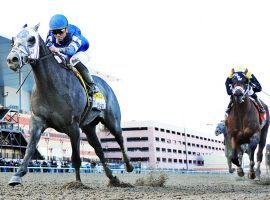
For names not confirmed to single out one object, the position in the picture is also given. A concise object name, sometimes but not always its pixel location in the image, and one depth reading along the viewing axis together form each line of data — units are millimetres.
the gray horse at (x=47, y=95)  7711
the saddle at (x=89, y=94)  8641
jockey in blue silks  8852
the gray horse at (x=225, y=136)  22906
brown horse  11734
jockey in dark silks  12062
